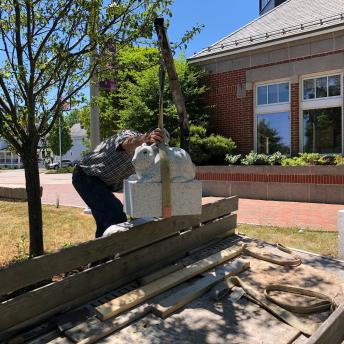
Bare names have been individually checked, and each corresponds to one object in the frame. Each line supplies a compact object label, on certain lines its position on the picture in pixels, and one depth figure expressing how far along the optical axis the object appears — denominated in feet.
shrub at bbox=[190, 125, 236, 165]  41.88
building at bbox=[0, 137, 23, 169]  226.38
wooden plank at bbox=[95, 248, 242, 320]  10.43
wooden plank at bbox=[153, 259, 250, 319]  10.78
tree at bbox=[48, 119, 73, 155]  174.42
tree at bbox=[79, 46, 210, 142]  46.22
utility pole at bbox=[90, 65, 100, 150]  28.25
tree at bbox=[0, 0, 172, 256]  14.38
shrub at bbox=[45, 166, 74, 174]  123.54
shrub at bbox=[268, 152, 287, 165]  38.70
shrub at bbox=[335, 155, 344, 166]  34.42
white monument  11.12
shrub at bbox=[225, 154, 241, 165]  40.57
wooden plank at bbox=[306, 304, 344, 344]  9.11
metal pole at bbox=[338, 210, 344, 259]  16.46
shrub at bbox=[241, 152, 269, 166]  39.06
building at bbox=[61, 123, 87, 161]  241.35
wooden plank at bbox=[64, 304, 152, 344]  9.31
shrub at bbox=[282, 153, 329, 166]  35.45
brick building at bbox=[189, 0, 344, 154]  40.06
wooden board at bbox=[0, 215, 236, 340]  9.35
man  14.02
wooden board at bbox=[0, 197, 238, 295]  9.37
